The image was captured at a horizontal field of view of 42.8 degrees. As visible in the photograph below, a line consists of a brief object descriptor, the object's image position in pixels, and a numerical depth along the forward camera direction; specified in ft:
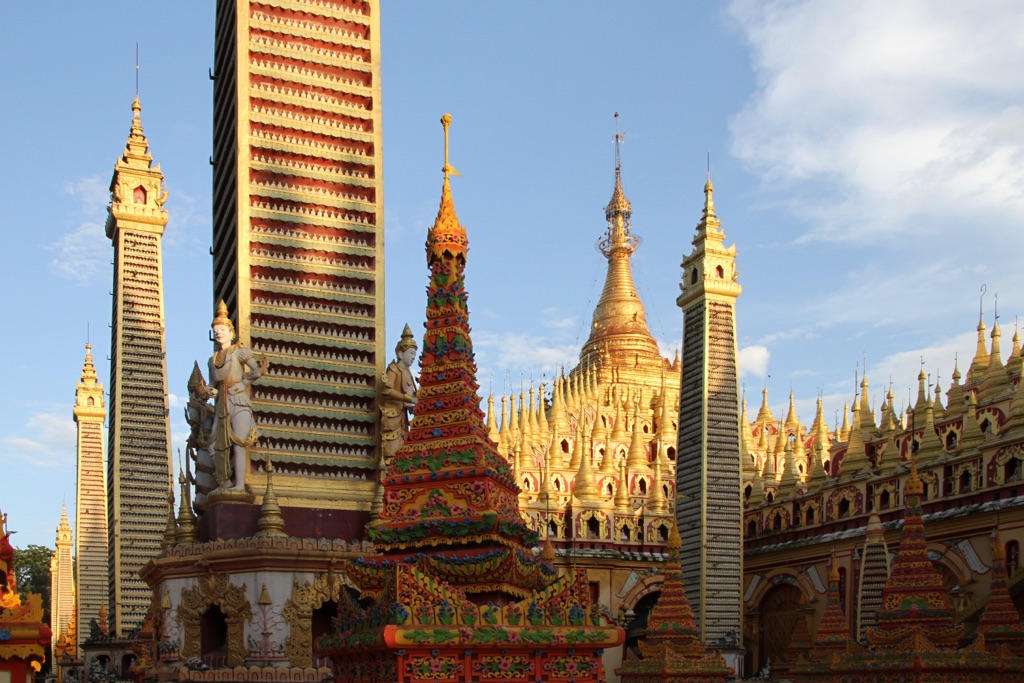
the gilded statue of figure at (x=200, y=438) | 79.46
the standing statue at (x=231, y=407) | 77.92
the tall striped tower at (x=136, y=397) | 125.08
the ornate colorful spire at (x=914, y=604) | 66.44
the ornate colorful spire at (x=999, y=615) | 71.20
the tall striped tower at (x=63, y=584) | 207.62
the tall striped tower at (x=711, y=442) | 135.23
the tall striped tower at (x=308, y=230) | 83.25
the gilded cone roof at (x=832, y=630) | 86.94
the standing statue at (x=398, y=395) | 84.43
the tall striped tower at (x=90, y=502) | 148.25
